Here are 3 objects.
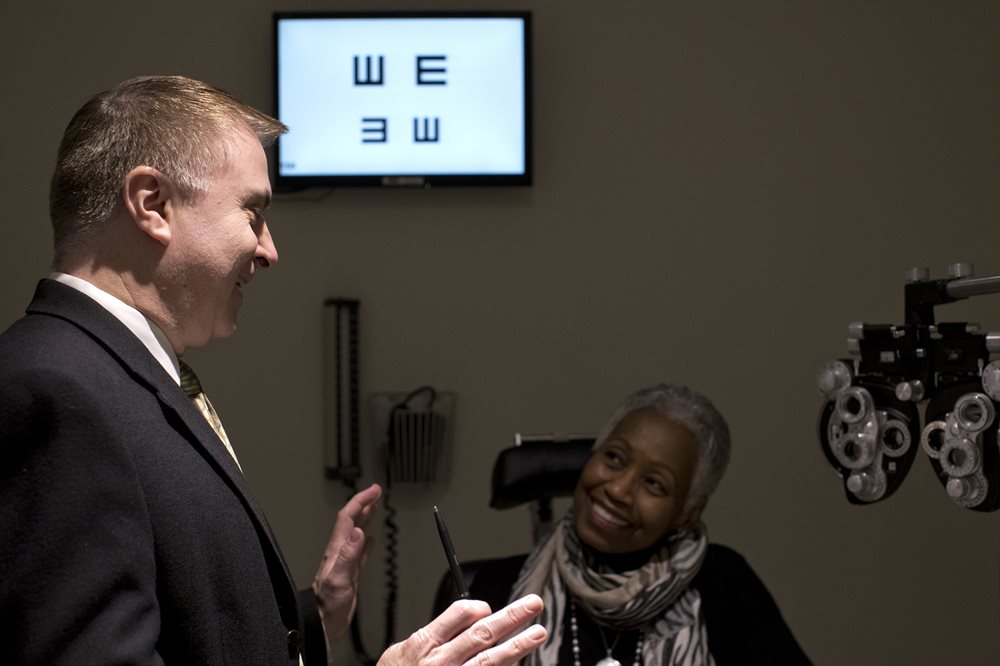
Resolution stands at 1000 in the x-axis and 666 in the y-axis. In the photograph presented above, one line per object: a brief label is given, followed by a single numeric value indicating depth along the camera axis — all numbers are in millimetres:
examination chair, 2604
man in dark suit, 1103
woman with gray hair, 2381
